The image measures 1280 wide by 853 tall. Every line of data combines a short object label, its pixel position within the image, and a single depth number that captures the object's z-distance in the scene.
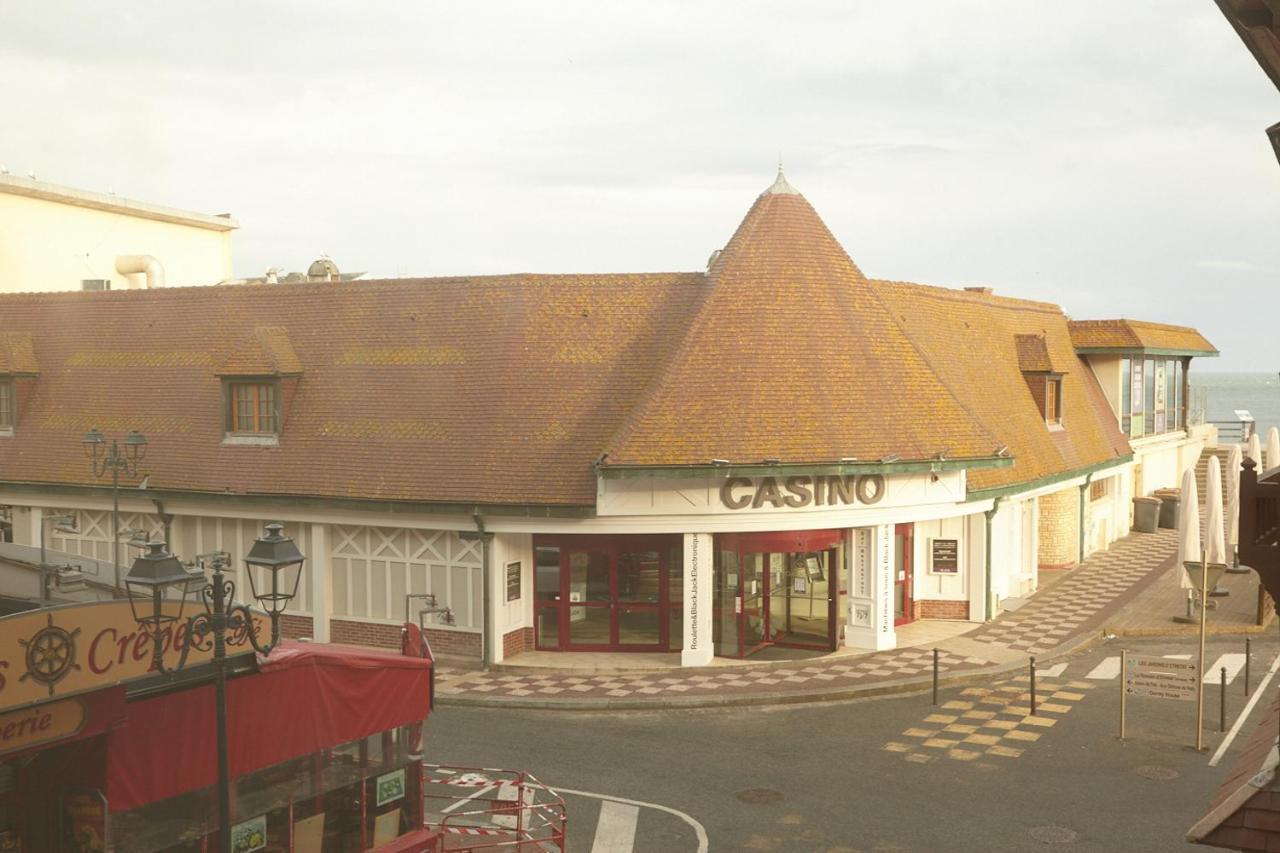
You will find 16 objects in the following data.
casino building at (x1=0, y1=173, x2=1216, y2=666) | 23.11
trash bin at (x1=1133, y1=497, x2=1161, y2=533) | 42.12
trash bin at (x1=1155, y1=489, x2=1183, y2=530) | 42.12
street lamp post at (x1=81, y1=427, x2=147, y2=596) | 23.42
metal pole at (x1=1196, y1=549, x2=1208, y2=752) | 17.88
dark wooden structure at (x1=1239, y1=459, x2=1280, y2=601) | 7.88
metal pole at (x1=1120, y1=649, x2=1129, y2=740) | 18.25
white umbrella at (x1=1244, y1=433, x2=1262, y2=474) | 28.95
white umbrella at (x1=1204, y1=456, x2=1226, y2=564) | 23.73
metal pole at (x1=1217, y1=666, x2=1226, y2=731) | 18.48
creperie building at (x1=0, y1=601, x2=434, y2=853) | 9.05
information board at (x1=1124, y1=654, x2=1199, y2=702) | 18.28
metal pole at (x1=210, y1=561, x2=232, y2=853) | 9.70
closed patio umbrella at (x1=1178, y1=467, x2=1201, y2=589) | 23.47
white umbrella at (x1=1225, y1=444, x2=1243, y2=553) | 26.83
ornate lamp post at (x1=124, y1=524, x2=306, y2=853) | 9.70
